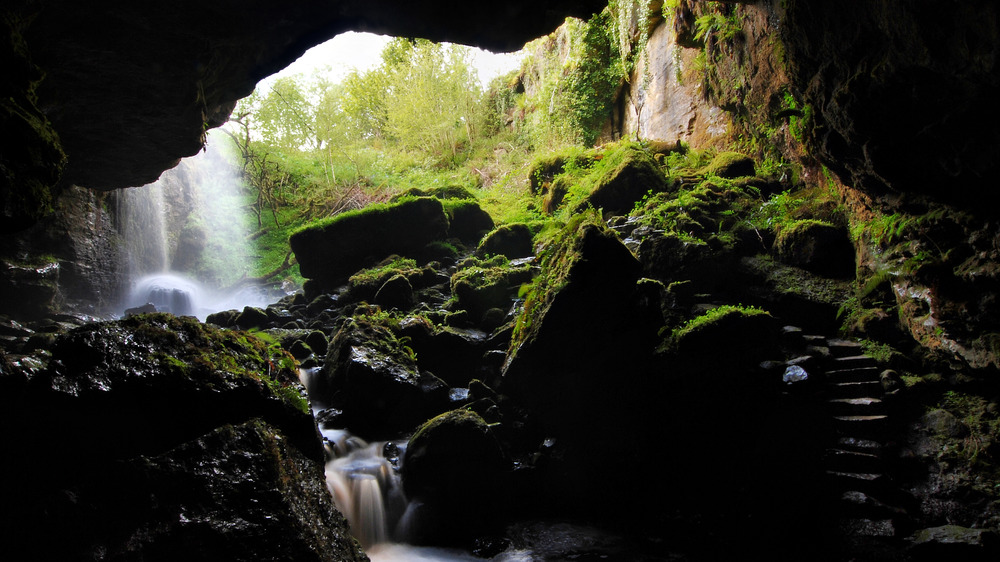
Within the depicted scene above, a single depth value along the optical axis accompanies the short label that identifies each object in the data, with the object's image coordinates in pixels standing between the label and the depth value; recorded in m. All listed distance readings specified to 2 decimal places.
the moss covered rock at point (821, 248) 6.20
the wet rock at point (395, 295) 8.64
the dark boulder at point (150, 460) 2.72
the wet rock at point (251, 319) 8.88
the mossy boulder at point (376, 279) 9.43
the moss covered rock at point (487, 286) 8.07
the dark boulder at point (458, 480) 4.86
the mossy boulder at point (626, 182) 9.59
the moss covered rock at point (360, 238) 10.89
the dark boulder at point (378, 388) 5.87
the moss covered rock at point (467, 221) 12.55
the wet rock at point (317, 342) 7.70
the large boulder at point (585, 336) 5.20
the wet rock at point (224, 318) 9.20
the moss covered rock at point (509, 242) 10.62
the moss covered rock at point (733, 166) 8.90
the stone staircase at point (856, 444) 4.06
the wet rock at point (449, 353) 6.77
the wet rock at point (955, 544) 3.51
